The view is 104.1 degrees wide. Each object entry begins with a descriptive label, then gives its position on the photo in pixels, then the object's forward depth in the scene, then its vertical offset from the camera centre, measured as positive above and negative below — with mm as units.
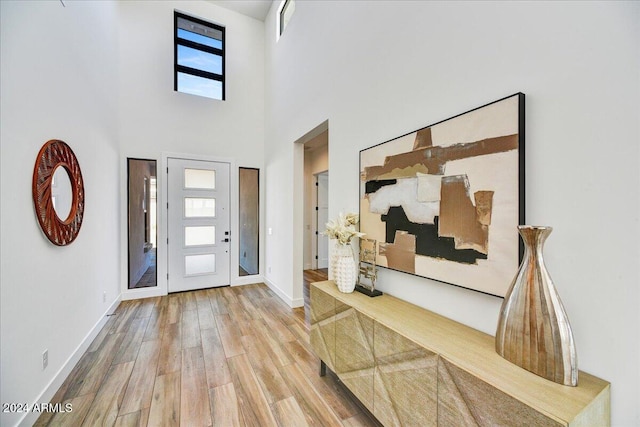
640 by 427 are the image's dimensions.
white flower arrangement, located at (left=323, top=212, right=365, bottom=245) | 1992 -136
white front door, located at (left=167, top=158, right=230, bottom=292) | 4266 -224
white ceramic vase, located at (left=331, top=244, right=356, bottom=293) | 1923 -456
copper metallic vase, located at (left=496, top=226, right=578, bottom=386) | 874 -407
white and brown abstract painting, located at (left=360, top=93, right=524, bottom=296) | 1140 +78
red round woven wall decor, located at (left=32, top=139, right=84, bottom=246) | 1788 +157
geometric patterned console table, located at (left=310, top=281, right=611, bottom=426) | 826 -669
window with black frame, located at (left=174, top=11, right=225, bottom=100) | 4496 +2889
